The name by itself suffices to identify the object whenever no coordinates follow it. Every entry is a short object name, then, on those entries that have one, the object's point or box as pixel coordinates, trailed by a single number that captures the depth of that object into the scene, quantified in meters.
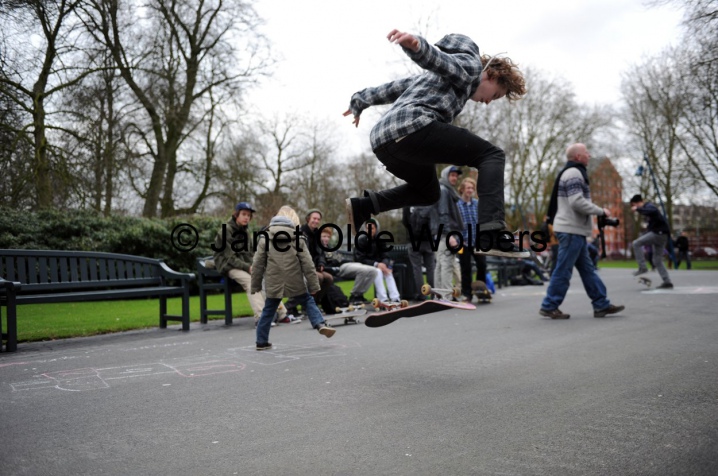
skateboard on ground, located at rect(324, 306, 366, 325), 8.06
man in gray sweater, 8.09
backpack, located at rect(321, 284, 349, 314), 9.88
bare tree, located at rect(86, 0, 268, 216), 19.86
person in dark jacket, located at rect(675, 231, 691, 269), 31.38
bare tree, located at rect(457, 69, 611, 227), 40.34
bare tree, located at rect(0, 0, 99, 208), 13.13
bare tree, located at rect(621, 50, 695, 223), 35.53
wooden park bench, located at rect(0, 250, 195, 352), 6.94
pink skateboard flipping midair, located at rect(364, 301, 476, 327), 4.49
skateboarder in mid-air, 3.95
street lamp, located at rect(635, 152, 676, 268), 29.00
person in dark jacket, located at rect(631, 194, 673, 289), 12.87
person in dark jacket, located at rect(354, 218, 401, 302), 10.23
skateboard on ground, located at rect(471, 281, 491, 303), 10.26
